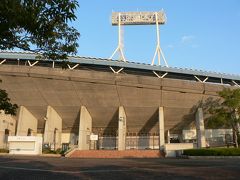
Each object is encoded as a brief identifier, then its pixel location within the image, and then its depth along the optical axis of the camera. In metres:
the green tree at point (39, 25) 4.93
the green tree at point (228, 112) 42.19
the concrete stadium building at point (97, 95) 45.81
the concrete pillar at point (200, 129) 49.24
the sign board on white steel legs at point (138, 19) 60.34
